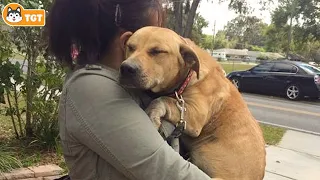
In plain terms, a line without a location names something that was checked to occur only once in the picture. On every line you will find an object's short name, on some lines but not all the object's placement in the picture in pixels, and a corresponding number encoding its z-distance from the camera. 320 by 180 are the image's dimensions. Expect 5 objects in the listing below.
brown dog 1.17
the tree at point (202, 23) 28.30
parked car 10.83
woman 0.92
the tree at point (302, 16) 22.44
